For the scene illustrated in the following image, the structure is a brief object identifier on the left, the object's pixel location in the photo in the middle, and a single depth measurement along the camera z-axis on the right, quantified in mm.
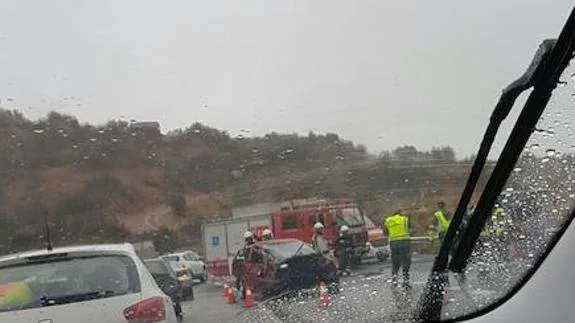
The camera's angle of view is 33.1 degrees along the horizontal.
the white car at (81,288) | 3363
